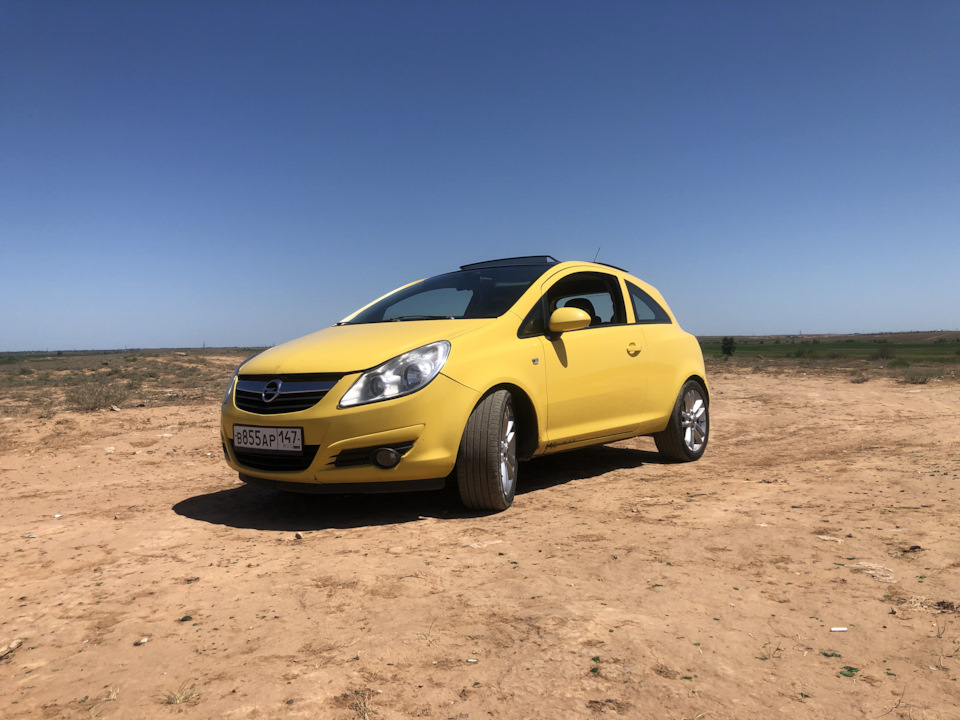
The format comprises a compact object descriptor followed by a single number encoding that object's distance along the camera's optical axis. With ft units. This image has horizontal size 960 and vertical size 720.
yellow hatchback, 12.87
